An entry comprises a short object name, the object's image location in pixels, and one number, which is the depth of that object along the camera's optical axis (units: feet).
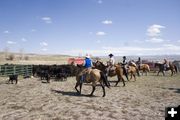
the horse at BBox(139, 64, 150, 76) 91.86
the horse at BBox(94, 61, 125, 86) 55.11
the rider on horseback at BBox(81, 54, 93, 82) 43.83
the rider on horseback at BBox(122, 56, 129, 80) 59.48
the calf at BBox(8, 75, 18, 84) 60.34
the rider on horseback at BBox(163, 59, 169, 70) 96.53
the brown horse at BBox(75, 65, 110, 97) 40.78
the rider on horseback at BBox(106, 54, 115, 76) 54.75
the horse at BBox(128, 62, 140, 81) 68.54
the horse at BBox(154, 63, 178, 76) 96.12
